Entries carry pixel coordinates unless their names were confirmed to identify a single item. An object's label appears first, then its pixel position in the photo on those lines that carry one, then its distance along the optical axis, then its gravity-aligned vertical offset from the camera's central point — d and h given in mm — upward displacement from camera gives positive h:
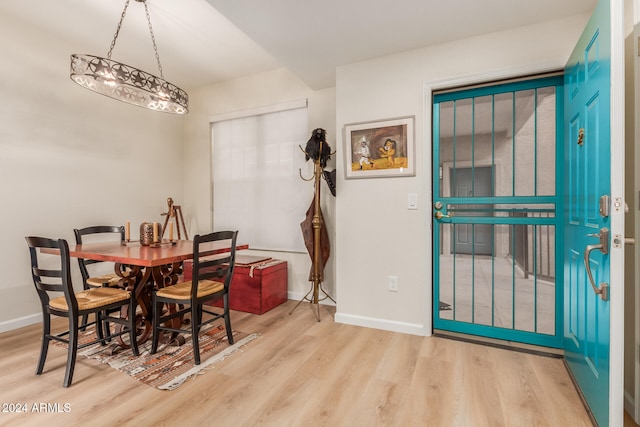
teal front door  1239 -38
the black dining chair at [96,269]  2371 -555
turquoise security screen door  2232 +39
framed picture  2527 +547
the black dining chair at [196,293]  2023 -603
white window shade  3520 +415
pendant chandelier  2080 +997
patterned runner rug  1888 -1060
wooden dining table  1880 -302
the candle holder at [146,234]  2413 -188
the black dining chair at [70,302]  1781 -596
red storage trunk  3100 -828
